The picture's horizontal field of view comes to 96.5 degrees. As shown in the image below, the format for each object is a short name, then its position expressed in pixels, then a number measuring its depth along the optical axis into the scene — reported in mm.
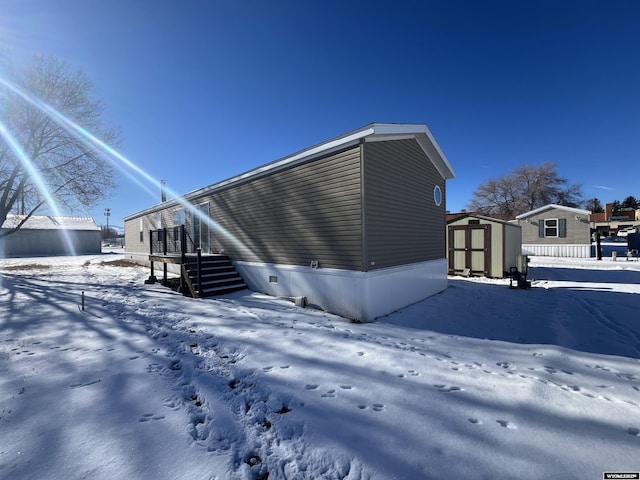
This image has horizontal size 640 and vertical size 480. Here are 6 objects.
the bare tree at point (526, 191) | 36062
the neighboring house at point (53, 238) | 28594
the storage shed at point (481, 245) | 11477
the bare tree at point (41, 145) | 12156
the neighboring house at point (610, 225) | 19059
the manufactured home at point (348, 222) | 6125
